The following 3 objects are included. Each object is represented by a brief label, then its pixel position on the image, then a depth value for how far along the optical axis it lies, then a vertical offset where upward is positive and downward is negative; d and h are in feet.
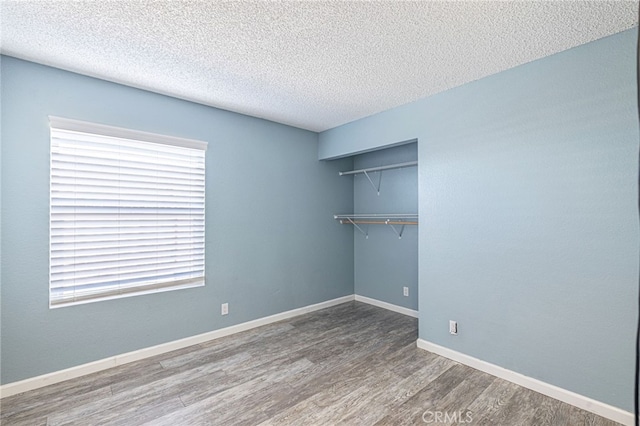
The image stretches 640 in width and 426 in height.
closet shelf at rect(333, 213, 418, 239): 12.38 -0.27
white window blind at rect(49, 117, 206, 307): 7.74 +0.06
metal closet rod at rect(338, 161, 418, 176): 11.37 +1.95
